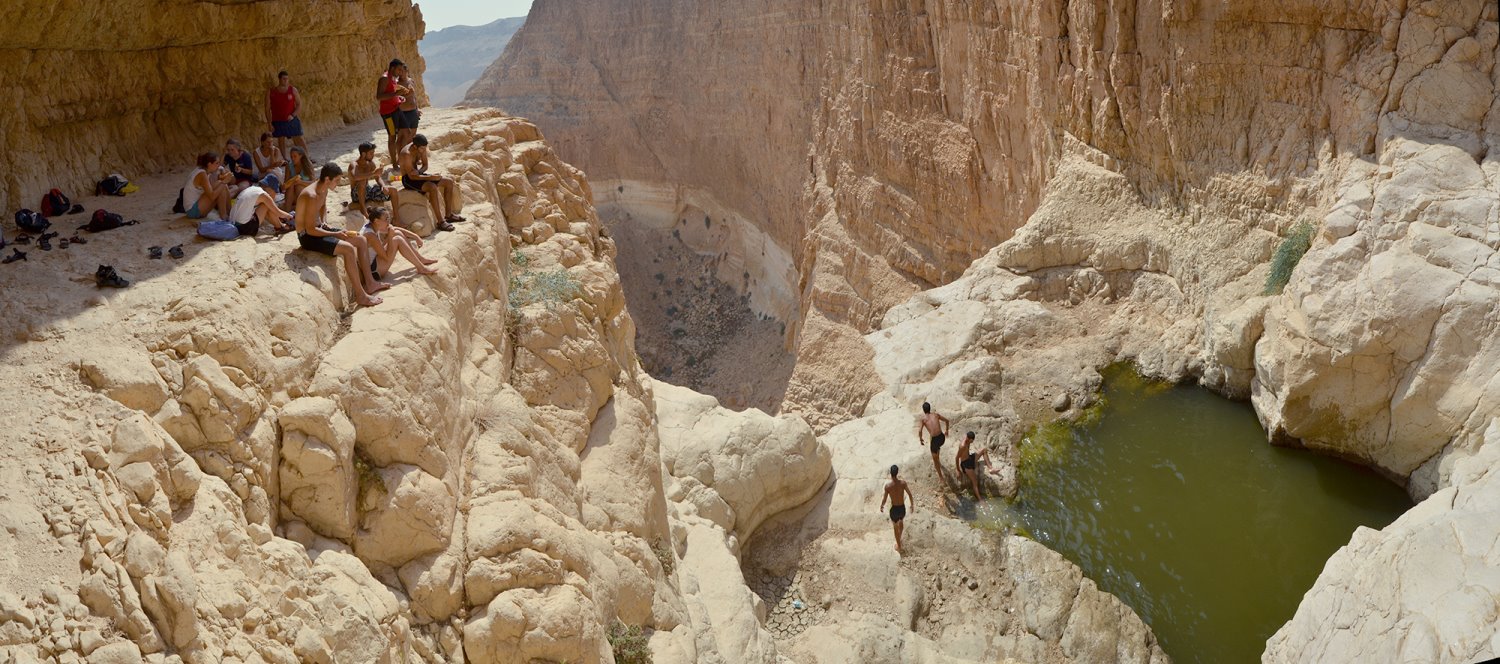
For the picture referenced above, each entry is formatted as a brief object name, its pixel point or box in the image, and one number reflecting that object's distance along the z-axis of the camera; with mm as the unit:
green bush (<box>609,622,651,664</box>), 8086
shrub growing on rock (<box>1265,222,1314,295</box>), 13789
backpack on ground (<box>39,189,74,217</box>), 9305
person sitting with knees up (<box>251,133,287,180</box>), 11492
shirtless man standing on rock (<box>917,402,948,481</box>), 13625
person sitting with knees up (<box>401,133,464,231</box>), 10531
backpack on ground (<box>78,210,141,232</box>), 8633
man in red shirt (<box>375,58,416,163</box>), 12281
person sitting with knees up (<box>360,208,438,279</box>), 8953
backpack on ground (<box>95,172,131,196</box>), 10328
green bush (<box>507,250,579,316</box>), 10802
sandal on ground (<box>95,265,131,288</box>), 7164
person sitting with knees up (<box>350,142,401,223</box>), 10289
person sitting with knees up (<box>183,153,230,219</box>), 9180
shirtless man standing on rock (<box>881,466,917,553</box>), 12594
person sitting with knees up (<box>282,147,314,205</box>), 11547
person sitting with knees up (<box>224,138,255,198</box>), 10320
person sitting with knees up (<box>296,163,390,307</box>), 8492
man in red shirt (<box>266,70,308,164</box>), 11852
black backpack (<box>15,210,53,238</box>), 8398
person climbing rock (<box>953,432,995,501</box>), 13344
